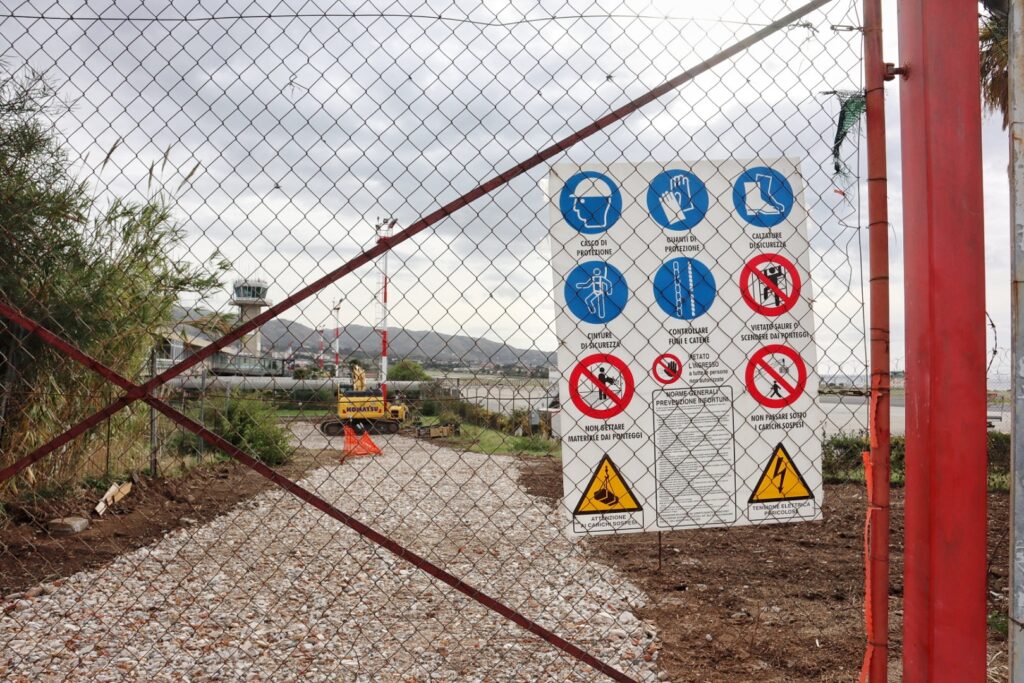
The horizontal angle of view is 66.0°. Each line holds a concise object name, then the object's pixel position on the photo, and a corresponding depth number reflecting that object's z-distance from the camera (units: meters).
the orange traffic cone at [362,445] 12.61
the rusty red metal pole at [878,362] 2.26
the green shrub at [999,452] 8.90
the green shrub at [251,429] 11.48
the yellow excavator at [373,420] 13.77
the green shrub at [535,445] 9.06
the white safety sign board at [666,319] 2.62
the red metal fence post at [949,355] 2.15
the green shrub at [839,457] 10.25
